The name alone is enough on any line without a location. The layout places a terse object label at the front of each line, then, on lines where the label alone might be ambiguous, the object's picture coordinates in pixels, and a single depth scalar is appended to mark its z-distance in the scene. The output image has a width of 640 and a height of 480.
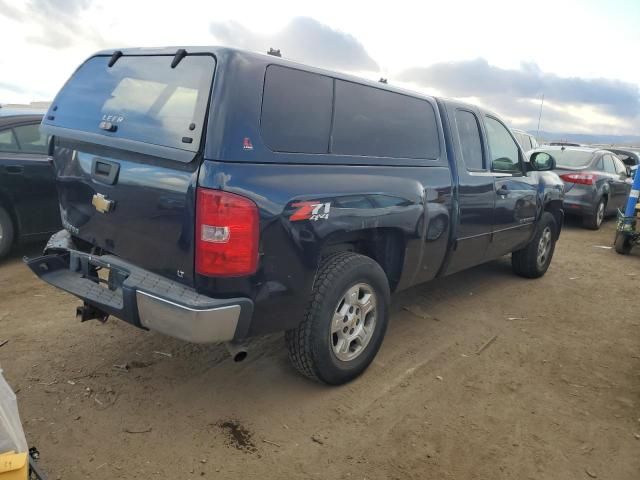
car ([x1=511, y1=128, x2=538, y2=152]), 15.98
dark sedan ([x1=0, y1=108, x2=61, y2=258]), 5.25
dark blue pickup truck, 2.51
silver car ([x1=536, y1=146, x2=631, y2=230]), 9.77
